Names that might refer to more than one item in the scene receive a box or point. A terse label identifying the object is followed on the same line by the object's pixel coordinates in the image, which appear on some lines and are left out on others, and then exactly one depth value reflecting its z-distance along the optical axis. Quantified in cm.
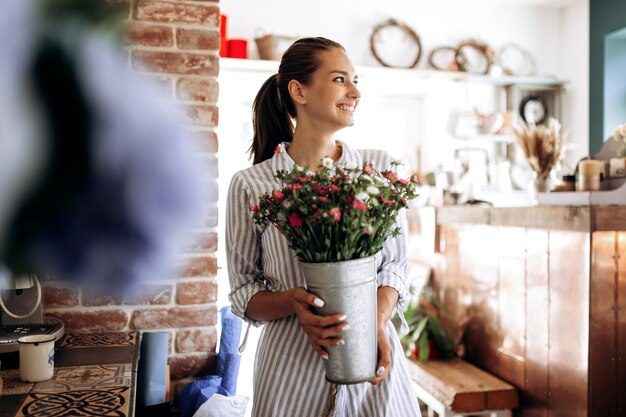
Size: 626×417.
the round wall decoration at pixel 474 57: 456
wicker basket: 396
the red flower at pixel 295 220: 82
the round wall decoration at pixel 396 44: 444
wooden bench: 266
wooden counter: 229
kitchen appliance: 129
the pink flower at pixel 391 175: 88
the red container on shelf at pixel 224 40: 365
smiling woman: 105
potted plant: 320
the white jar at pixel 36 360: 110
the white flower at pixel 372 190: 81
